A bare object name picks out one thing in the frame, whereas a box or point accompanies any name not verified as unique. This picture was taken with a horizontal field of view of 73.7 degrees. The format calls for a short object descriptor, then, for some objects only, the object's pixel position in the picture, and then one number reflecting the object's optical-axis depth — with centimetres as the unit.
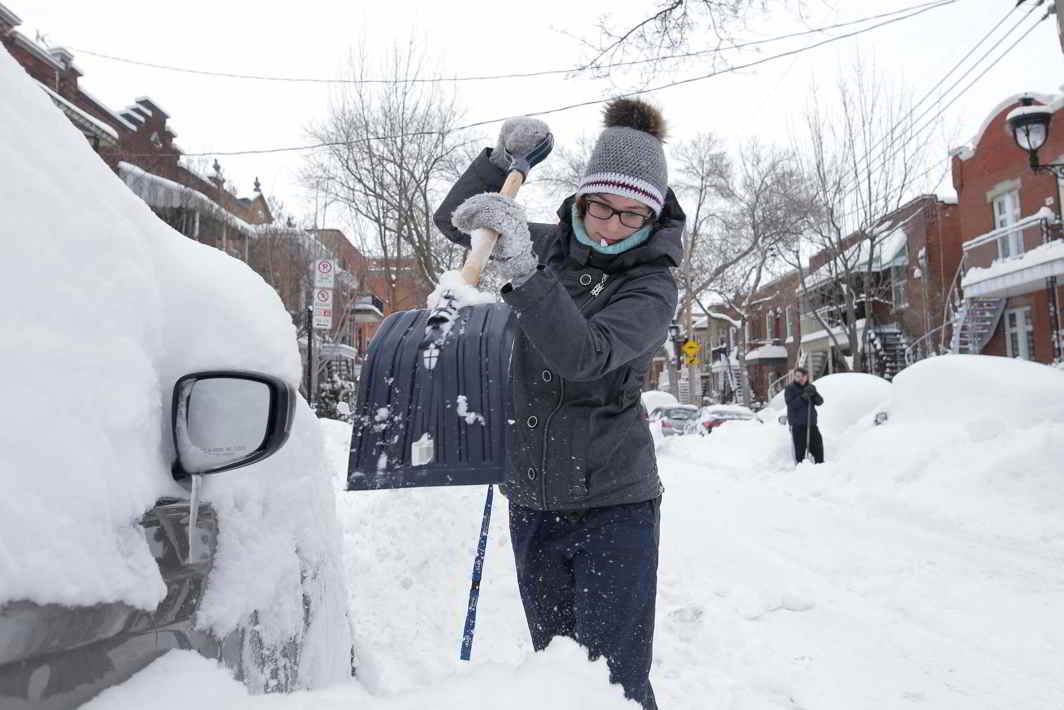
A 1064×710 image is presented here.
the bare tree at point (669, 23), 753
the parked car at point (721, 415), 1930
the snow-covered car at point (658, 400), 2223
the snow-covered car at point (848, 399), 1284
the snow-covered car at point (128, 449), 82
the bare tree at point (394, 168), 1588
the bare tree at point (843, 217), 1834
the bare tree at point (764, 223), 2141
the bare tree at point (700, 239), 2664
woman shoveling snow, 184
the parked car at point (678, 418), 1906
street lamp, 844
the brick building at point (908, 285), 2547
